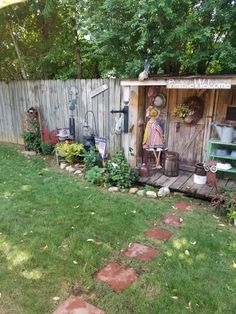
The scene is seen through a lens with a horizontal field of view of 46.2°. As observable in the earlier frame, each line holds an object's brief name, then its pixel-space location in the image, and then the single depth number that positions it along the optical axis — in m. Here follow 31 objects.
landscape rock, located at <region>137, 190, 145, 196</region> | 4.69
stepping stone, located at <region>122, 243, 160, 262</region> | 3.05
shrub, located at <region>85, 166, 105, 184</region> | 5.12
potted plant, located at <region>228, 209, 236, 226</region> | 3.67
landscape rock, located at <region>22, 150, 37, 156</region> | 7.03
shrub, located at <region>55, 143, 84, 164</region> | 6.00
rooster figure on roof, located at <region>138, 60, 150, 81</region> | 4.56
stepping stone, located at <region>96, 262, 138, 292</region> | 2.61
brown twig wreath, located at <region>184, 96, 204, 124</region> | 5.10
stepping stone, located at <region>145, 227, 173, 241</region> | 3.42
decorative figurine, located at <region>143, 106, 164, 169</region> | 5.32
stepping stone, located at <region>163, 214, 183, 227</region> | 3.78
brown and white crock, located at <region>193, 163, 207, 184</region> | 4.74
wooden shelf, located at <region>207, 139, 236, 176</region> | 4.64
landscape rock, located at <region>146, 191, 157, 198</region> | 4.60
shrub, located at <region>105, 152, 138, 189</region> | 4.92
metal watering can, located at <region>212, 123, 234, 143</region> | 4.58
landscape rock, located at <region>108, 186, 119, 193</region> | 4.84
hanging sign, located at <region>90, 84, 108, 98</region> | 5.75
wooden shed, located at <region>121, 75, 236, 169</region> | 4.84
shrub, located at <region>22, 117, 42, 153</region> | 7.16
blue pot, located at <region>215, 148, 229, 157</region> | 4.71
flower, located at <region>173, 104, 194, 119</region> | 5.13
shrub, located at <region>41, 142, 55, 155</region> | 6.92
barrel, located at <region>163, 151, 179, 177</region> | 5.15
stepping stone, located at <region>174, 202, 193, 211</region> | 4.23
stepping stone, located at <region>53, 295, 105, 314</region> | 2.31
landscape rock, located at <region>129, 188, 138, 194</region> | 4.77
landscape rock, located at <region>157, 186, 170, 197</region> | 4.62
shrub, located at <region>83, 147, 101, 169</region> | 5.63
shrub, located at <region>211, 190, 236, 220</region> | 3.73
